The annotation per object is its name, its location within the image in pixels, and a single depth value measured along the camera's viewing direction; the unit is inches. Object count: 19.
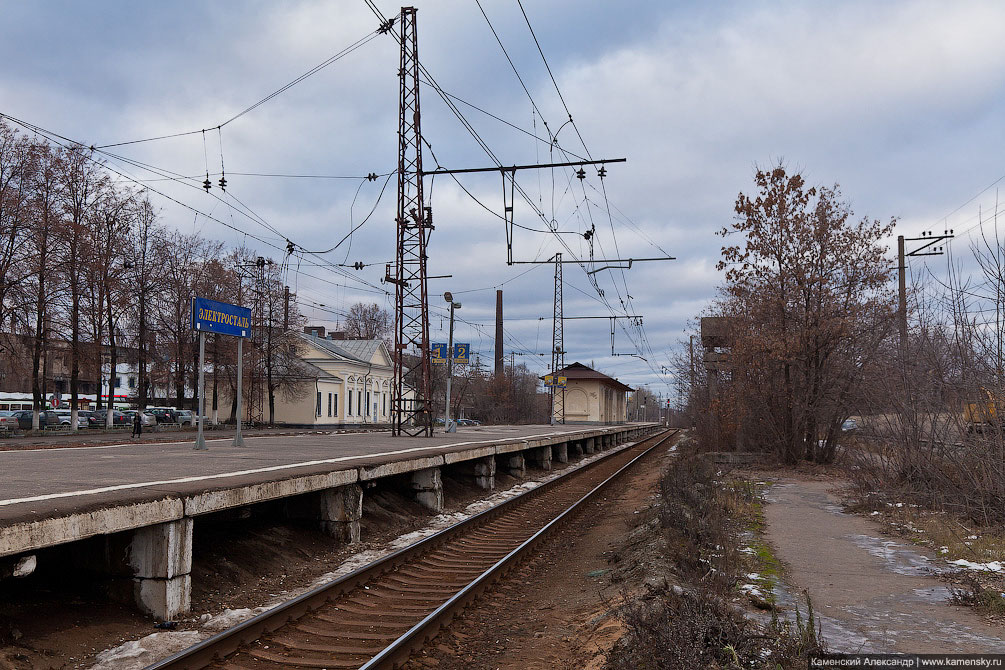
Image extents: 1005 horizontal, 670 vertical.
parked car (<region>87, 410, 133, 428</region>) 1840.6
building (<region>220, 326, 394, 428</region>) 2202.3
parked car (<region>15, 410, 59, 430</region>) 1763.0
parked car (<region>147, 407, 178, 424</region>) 2246.3
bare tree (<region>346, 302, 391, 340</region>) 3890.3
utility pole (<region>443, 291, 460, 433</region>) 1149.3
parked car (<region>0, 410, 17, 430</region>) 1513.4
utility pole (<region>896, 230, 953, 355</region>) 580.8
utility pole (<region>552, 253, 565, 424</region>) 2067.7
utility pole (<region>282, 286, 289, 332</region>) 1971.0
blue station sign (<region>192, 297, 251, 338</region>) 634.8
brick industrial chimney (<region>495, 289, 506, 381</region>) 3110.2
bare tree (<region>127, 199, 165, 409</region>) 1628.9
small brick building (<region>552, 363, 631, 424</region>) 2573.3
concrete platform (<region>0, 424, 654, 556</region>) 252.2
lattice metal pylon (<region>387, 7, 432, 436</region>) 915.4
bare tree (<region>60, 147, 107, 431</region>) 1385.3
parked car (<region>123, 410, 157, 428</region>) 1770.3
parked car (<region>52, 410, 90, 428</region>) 1854.6
